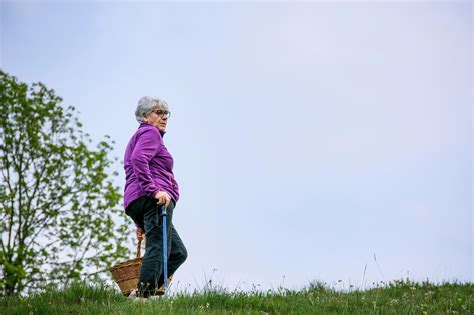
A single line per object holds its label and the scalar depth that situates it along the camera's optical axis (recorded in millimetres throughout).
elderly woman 6129
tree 16734
